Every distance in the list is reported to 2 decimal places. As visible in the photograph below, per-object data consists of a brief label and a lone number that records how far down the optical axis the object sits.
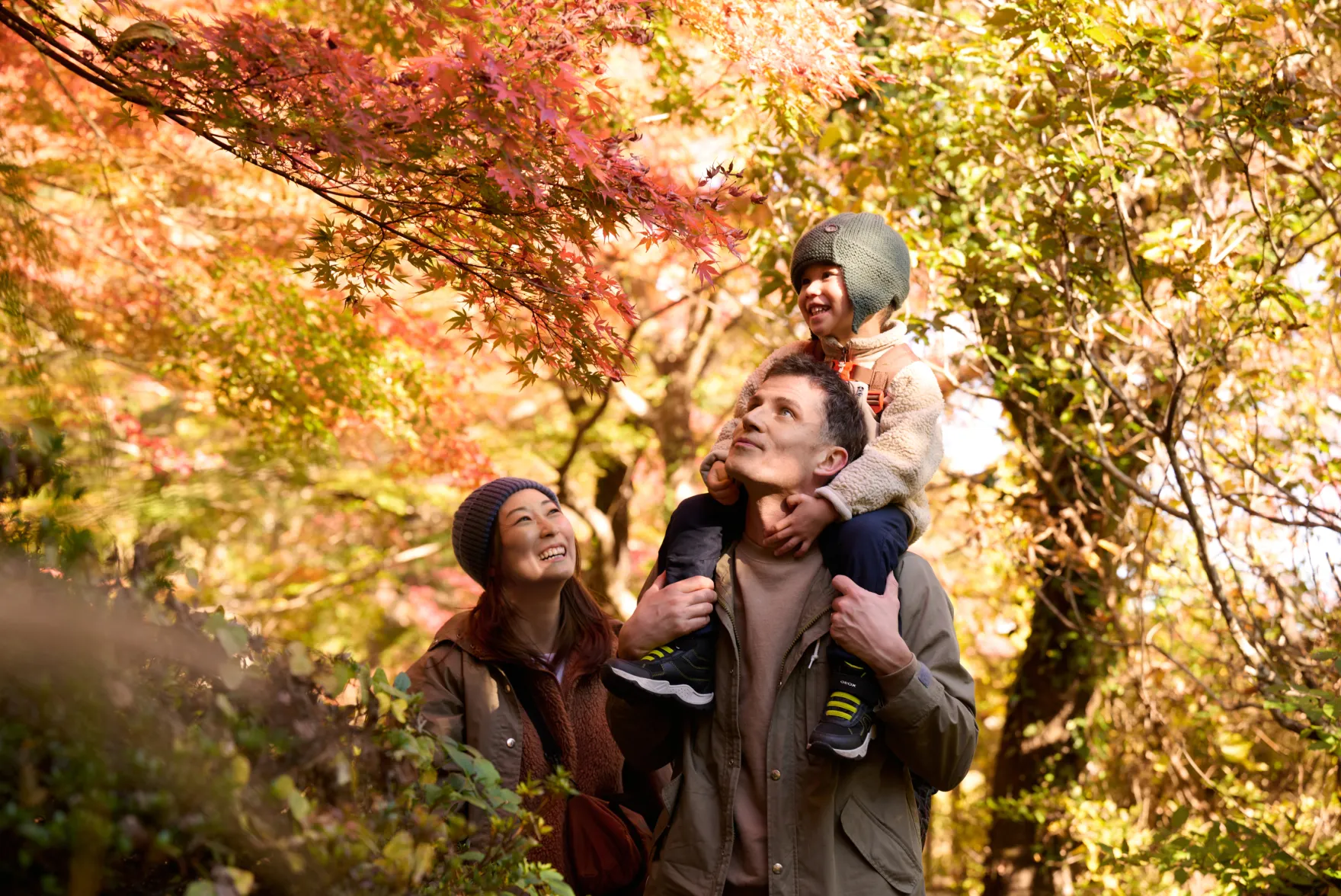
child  2.17
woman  2.72
